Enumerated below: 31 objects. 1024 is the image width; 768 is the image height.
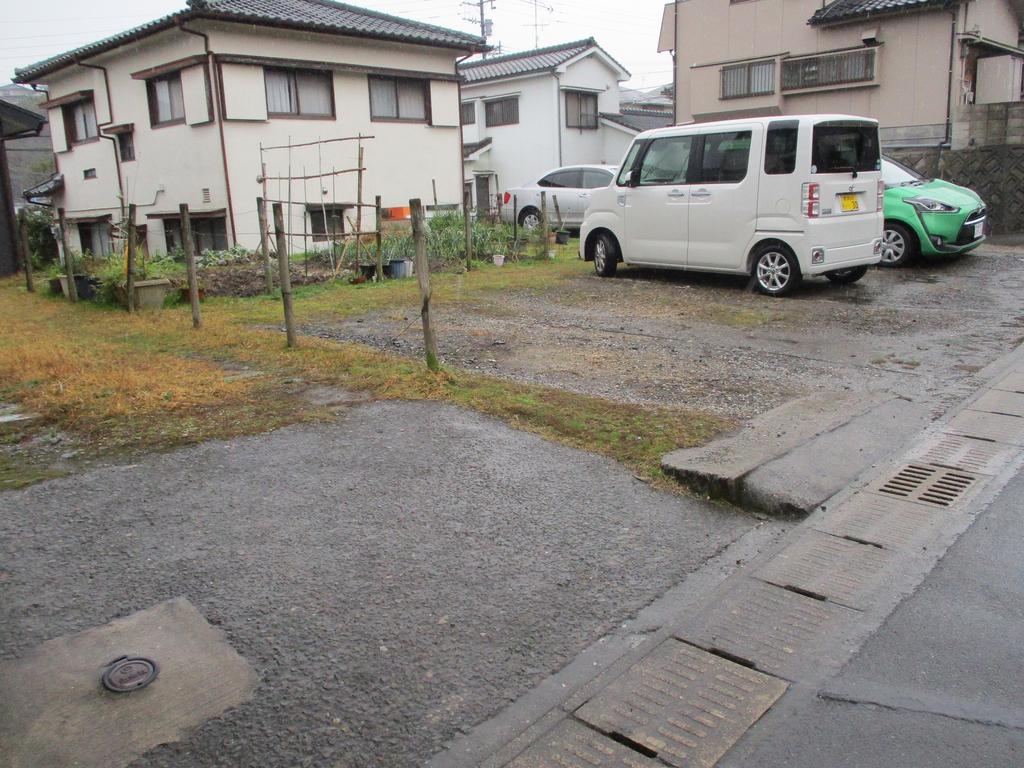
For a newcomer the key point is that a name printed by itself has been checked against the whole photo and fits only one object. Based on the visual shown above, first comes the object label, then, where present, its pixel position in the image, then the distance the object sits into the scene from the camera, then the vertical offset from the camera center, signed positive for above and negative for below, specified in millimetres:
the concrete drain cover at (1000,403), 5195 -1271
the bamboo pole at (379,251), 11811 -249
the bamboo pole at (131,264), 9773 -236
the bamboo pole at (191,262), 8430 -211
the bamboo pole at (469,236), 13290 -97
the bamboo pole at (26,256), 13320 -114
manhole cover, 2566 -1374
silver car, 18453 +780
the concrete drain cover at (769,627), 2789 -1476
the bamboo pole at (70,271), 11742 -344
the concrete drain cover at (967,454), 4371 -1354
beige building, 18125 +3696
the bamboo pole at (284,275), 7246 -326
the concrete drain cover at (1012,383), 5629 -1235
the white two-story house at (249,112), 15828 +2737
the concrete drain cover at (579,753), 2287 -1492
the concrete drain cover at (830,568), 3199 -1452
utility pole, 46156 +11726
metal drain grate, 4012 -1389
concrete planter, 10258 -632
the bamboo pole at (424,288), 5934 -407
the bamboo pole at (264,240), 10008 -22
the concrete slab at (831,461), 3965 -1310
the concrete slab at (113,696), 2314 -1391
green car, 10828 -133
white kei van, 8750 +238
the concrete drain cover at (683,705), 2371 -1494
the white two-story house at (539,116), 27031 +3788
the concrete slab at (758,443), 4074 -1245
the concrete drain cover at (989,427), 4754 -1312
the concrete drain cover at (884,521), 3619 -1419
